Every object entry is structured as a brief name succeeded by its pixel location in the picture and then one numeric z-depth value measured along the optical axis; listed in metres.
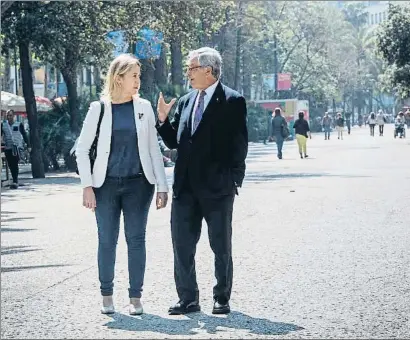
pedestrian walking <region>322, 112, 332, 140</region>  67.44
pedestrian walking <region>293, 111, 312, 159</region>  40.41
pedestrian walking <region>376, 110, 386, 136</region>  69.12
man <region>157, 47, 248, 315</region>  7.98
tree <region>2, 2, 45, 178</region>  31.12
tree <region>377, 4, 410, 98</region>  45.53
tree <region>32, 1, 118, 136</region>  31.53
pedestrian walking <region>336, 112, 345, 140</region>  65.69
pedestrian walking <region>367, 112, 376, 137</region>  71.31
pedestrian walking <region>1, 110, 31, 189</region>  27.25
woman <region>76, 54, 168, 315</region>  7.95
